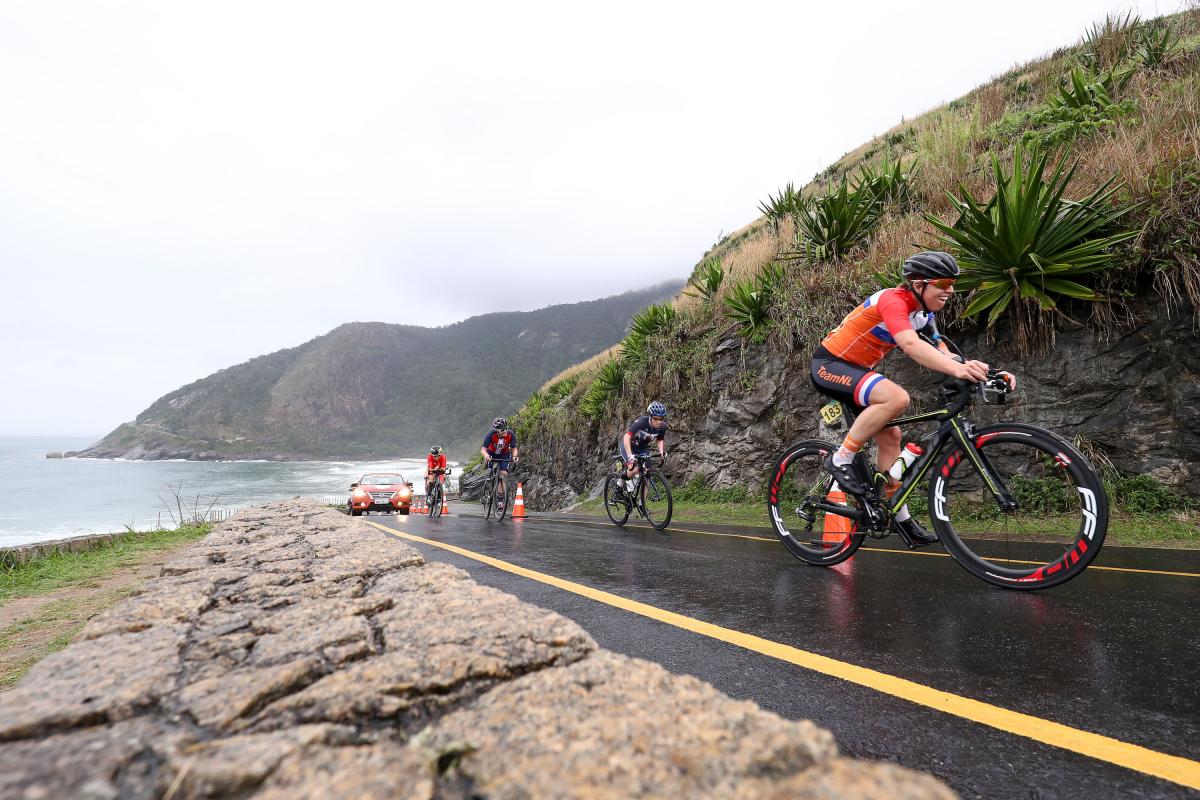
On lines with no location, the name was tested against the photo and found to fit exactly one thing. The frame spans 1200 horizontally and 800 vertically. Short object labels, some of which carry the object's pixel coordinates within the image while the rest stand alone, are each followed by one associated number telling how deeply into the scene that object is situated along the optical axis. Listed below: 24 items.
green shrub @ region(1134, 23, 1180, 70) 9.55
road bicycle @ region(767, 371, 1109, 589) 3.20
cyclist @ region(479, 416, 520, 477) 11.52
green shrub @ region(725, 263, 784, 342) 10.77
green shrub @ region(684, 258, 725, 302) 13.08
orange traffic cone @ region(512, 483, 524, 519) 11.92
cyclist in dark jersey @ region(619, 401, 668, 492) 9.23
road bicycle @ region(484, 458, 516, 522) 11.29
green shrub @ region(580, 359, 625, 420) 15.77
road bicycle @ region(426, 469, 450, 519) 14.34
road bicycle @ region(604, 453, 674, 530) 8.39
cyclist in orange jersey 3.84
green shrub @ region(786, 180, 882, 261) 9.85
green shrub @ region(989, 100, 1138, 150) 8.33
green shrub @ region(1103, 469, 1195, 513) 5.89
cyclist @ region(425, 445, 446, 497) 14.93
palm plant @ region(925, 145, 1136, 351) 6.25
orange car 16.94
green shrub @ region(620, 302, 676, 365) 14.39
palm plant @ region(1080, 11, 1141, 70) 11.05
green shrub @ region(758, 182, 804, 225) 11.83
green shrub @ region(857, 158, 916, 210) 10.20
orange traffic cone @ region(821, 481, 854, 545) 4.49
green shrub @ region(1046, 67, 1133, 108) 9.00
